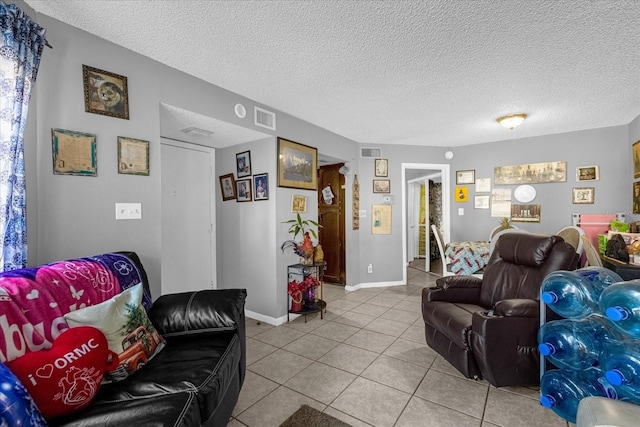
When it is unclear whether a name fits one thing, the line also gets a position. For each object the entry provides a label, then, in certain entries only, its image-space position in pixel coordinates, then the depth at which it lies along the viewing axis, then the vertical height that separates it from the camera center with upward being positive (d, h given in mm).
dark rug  1707 -1287
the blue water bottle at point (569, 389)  1613 -1057
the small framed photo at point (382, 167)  4989 +733
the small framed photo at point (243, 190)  3543 +258
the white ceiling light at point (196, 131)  3004 +860
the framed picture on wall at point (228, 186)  3693 +317
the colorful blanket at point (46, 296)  1138 -402
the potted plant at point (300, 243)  3430 -408
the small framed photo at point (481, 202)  4961 +114
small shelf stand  3402 -830
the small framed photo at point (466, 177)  5082 +572
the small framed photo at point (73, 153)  1812 +391
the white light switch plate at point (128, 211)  2092 +3
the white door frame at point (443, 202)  5074 +126
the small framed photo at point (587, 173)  4143 +505
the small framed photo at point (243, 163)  3514 +587
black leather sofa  1055 -767
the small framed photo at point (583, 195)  4176 +186
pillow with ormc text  997 -596
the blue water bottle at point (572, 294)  1640 -506
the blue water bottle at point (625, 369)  1275 -756
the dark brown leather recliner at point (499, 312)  1936 -802
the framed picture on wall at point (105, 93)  1946 +845
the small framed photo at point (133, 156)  2102 +419
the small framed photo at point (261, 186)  3369 +286
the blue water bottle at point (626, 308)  1280 -463
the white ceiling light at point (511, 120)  3440 +1086
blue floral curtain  1479 +437
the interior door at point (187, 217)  3240 -79
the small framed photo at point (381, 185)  4977 +416
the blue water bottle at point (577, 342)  1602 -773
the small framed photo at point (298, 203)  3588 +89
